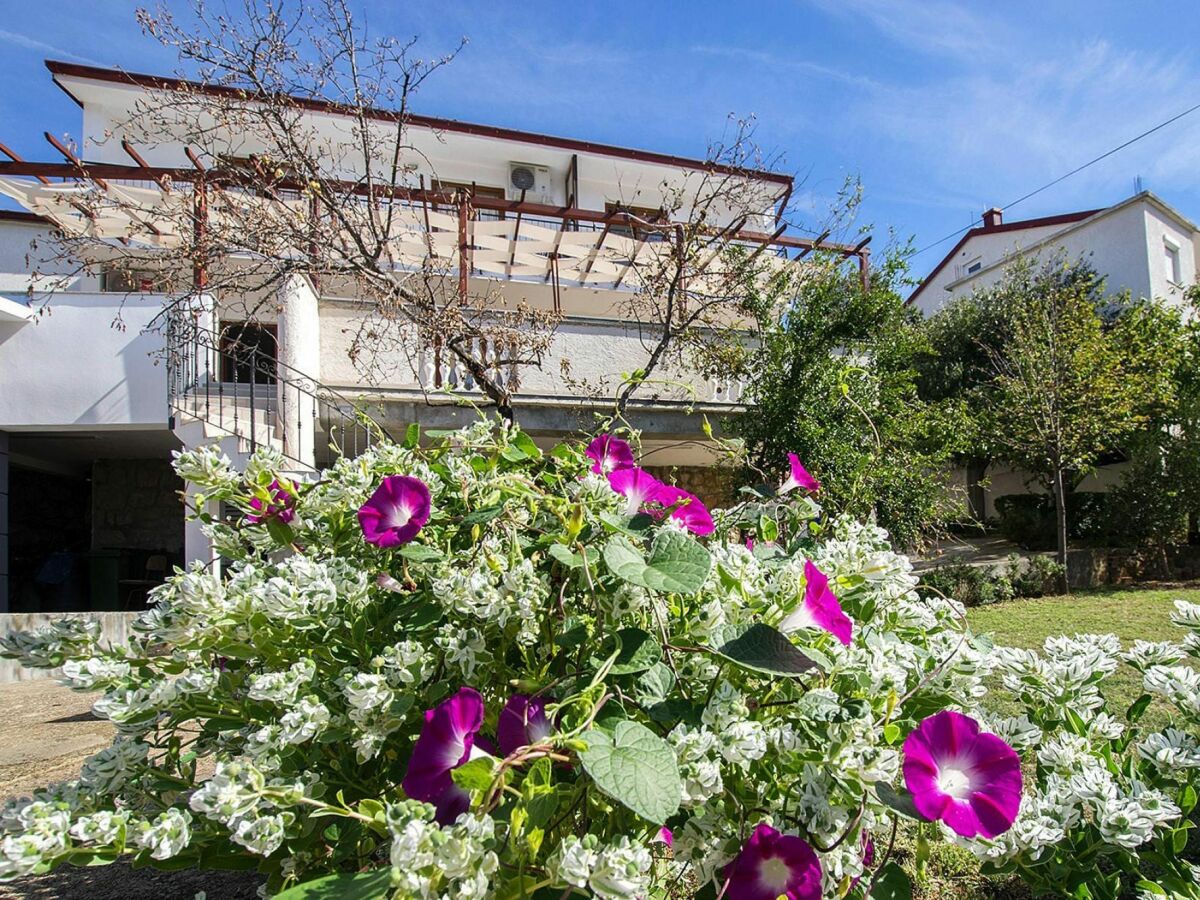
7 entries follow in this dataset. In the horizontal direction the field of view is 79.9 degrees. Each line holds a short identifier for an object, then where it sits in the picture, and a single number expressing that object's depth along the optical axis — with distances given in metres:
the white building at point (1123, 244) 15.30
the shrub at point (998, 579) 8.44
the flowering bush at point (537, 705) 0.77
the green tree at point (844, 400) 6.94
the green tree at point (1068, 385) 9.52
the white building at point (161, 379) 7.08
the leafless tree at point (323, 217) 4.72
